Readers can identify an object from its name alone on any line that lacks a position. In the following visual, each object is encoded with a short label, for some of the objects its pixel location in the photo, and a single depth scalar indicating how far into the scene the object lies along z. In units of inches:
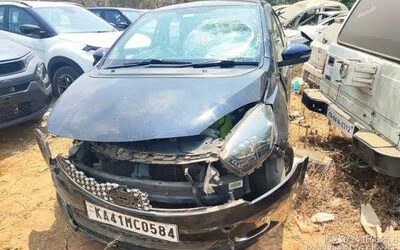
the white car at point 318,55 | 170.0
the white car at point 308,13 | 455.5
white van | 112.7
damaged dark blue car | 82.7
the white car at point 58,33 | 228.2
